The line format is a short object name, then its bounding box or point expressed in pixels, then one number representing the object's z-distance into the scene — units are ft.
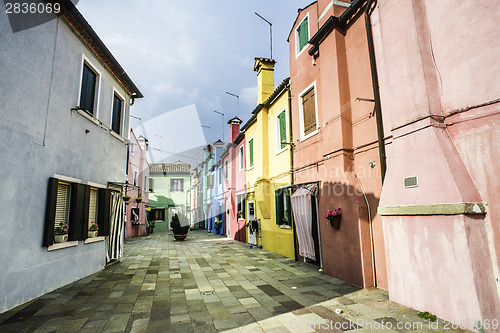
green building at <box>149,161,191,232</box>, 100.28
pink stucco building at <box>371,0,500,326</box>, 12.69
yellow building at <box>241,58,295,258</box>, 34.22
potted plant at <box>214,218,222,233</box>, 71.73
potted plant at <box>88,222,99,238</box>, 25.23
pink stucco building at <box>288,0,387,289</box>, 20.01
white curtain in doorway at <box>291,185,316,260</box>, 26.96
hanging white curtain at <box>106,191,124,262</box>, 29.45
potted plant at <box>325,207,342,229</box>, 22.07
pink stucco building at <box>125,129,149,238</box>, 63.43
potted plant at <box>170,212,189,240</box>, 57.72
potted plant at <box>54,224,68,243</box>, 20.13
